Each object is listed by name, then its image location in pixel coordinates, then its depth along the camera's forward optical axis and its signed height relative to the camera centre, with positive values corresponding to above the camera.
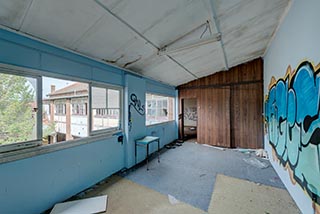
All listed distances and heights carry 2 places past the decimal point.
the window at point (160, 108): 6.16 -0.02
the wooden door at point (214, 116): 5.66 -0.35
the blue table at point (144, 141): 3.70 -0.82
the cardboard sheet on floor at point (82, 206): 2.12 -1.41
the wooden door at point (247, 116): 5.19 -0.31
